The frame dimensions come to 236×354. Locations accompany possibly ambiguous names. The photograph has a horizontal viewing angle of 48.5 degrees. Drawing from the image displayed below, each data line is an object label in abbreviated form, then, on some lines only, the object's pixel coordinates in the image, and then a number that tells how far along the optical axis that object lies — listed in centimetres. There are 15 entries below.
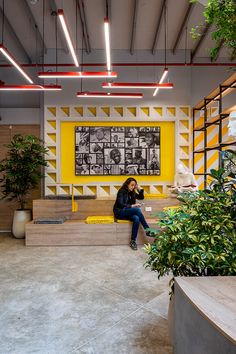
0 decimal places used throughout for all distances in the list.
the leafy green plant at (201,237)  199
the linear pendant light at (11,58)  431
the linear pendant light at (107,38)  385
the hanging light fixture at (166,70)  553
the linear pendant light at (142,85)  587
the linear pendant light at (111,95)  622
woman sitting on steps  560
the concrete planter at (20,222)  638
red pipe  679
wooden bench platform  568
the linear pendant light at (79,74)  517
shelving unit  482
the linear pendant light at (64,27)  369
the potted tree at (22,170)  629
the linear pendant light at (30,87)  579
